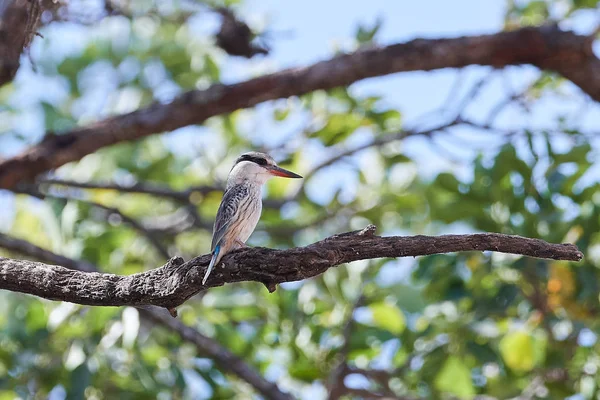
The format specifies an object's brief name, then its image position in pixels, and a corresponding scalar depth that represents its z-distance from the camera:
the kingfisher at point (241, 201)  6.74
